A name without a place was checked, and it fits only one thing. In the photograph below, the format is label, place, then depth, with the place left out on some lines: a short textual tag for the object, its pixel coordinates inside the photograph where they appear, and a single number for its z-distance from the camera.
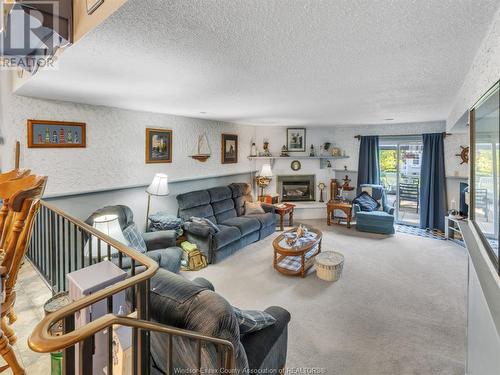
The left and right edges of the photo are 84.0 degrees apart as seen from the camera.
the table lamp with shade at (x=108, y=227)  2.39
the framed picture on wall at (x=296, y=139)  7.30
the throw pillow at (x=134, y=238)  3.24
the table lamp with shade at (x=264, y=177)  6.78
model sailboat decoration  5.33
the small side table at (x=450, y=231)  5.48
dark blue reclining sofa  4.35
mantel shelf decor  6.98
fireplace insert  7.45
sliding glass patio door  6.55
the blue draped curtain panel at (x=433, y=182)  5.94
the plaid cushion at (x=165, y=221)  4.21
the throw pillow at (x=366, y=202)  6.28
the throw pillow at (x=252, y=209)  5.93
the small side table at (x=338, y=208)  6.35
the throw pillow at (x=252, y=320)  1.75
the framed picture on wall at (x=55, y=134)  3.11
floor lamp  4.17
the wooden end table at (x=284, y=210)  6.17
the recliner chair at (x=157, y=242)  3.30
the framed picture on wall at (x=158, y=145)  4.43
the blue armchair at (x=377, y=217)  5.91
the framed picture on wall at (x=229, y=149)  6.07
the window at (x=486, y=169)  1.16
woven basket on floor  3.78
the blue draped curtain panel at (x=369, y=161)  6.77
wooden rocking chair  1.49
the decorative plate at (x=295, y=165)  7.41
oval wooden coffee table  3.96
